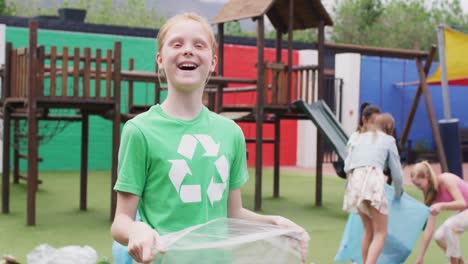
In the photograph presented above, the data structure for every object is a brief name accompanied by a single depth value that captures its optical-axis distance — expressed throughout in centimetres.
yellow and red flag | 1032
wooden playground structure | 792
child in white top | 567
